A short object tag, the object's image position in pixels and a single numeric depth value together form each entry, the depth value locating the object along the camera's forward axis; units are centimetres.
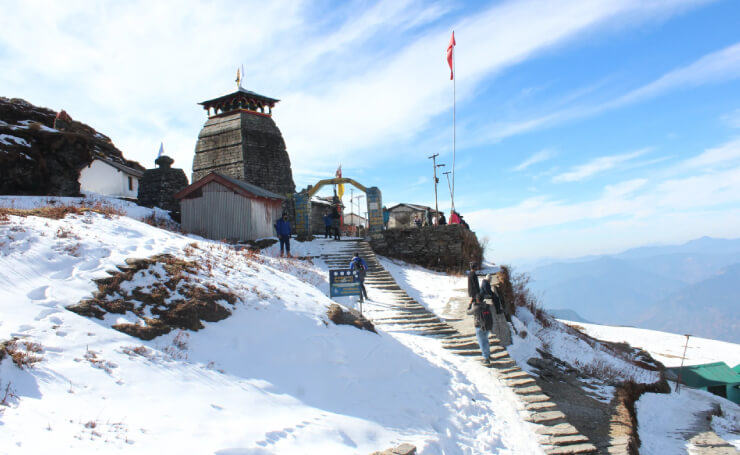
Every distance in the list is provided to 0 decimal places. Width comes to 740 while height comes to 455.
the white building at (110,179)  3019
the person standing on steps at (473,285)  1014
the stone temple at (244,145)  2944
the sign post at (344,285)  1109
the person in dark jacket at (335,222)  2338
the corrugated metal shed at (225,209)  1984
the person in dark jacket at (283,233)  1781
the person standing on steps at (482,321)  966
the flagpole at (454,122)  2205
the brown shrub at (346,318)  943
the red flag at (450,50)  2330
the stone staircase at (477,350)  714
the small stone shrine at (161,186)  2956
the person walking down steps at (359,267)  1400
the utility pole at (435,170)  2879
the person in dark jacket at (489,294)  1003
